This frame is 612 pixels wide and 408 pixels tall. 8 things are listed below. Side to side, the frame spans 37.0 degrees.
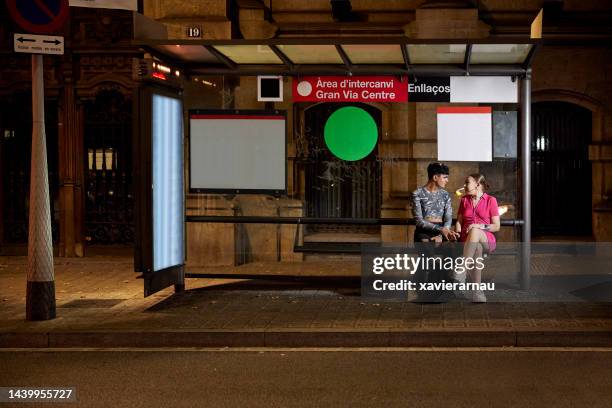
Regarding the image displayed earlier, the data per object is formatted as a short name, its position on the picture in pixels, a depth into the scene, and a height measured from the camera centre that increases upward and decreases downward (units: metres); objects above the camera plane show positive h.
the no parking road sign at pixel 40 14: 9.59 +1.77
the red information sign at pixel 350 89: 11.56 +1.15
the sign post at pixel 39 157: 9.64 +0.26
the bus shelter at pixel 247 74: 10.52 +1.31
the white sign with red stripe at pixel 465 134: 11.44 +0.56
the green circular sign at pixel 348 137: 12.04 +0.56
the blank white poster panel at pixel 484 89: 11.34 +1.11
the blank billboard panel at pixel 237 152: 11.78 +0.36
